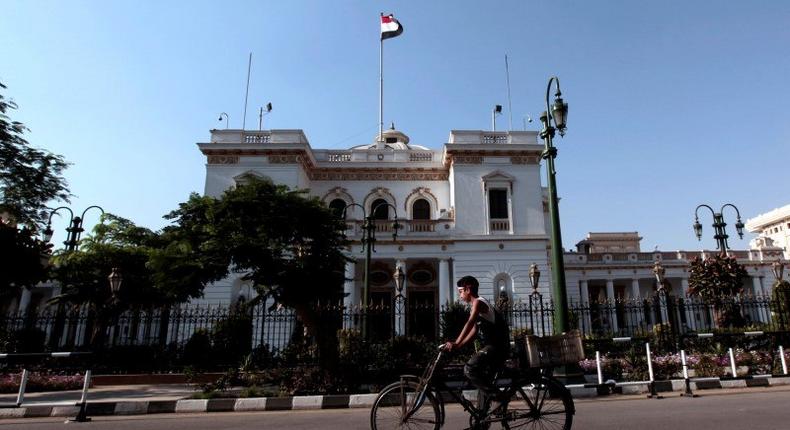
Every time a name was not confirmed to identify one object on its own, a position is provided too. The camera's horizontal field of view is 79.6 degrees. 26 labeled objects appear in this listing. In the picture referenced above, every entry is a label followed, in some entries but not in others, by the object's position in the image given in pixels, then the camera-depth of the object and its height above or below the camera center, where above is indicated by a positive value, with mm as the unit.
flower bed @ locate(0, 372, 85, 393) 11719 -1257
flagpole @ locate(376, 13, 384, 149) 30222 +15359
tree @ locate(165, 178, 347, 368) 10445 +2012
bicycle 4582 -682
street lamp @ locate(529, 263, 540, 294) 20172 +2389
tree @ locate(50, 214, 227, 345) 17406 +2006
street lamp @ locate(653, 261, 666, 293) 14875 +1847
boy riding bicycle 4652 -107
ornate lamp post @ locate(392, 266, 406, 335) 18497 +2080
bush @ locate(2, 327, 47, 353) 15281 -341
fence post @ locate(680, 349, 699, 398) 8328 -754
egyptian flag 30828 +19233
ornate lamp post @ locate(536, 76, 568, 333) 8797 +2487
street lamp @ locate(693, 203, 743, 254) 18984 +4060
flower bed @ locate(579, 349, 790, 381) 10445 -732
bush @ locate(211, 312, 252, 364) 15992 -155
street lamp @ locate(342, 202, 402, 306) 16269 +3323
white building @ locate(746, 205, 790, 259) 56562 +13248
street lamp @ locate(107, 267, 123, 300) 13000 +1334
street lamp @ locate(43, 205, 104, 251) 17609 +3616
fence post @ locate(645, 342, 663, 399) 8277 -891
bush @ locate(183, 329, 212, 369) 14769 -582
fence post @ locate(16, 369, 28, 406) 7777 -929
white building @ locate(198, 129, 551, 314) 24906 +7564
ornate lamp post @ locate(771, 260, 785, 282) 17631 +2394
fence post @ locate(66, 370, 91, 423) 7262 -1195
